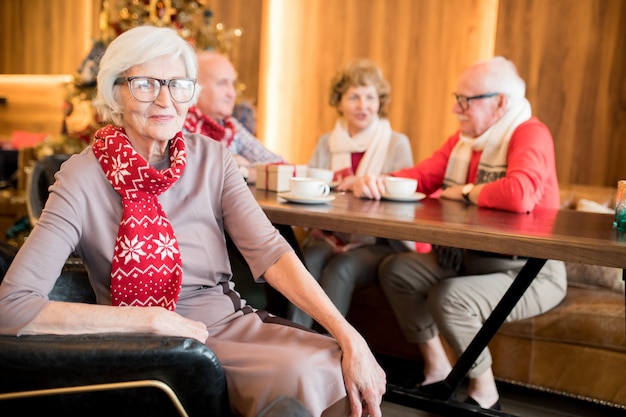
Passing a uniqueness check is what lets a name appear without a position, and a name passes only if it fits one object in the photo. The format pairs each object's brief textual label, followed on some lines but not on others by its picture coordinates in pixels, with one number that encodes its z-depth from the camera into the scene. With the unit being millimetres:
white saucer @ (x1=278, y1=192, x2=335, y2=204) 1873
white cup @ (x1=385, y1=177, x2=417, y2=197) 2047
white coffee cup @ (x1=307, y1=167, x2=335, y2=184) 2289
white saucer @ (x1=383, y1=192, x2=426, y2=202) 2053
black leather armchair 1002
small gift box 2160
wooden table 1432
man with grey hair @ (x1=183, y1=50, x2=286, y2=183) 2770
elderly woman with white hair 1173
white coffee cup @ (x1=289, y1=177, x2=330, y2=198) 1896
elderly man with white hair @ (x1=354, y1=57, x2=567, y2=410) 2031
